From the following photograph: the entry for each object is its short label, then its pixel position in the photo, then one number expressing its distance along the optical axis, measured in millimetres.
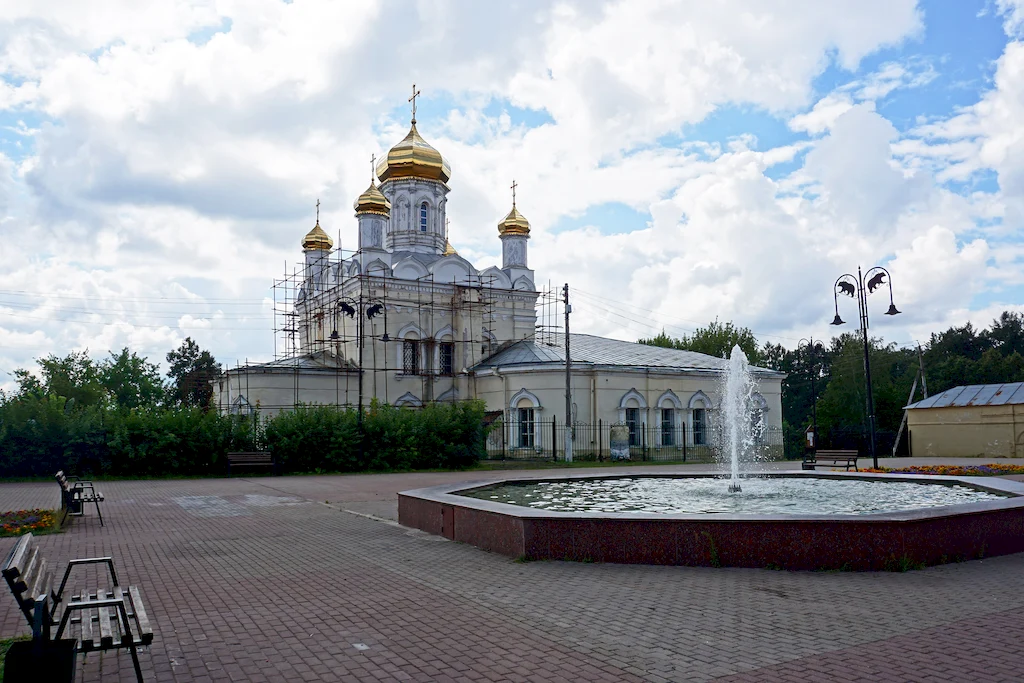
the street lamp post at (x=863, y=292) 20156
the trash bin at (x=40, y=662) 4145
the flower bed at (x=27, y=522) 10547
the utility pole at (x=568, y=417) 27938
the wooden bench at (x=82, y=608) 4199
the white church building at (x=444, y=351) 32031
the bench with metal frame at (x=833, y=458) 20625
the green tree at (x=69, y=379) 37594
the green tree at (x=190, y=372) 51491
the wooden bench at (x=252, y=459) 22195
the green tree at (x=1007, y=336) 60281
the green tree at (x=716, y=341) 62781
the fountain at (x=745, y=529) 7523
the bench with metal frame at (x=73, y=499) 12203
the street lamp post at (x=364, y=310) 32812
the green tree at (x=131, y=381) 49688
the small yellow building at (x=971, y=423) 28734
